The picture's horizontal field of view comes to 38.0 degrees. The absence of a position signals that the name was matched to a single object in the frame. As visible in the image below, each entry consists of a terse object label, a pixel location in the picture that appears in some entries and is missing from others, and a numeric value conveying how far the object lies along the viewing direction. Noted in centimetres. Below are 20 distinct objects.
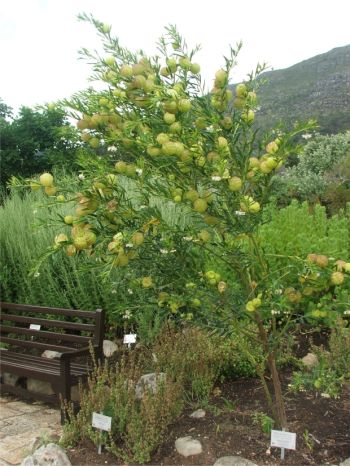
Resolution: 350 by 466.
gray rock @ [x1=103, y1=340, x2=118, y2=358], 459
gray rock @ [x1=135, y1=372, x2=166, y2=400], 320
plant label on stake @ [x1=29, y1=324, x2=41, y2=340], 466
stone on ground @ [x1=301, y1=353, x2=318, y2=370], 370
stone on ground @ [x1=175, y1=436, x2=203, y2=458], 269
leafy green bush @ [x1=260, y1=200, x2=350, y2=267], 432
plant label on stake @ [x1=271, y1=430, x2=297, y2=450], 247
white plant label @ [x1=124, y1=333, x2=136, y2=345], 353
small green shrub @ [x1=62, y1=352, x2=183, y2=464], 275
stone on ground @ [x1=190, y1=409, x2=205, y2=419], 304
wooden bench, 369
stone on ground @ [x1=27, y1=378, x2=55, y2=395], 437
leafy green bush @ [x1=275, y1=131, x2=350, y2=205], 1454
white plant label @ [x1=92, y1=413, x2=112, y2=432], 285
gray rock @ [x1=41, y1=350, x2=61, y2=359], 495
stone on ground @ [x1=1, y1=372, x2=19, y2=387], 453
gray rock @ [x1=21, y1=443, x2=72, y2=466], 271
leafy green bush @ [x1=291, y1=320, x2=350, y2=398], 314
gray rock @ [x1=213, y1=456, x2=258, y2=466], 249
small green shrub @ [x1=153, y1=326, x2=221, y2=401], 325
